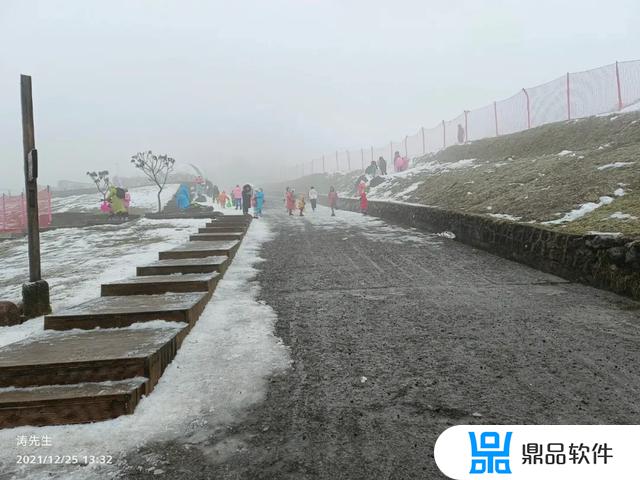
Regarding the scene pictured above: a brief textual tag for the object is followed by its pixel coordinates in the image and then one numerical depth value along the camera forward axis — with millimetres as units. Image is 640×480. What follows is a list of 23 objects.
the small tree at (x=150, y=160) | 24977
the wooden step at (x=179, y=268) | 6445
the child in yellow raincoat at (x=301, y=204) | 21370
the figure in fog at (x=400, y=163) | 31516
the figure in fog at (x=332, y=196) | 21711
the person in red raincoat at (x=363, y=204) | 20584
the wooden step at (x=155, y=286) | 5258
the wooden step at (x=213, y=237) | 10395
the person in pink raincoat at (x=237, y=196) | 26997
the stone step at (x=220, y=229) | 12195
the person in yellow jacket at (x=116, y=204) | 19095
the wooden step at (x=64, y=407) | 2588
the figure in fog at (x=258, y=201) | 20766
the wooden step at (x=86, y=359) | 2896
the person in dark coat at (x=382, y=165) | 34812
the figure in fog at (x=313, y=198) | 25250
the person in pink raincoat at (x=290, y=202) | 22156
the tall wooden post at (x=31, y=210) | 4780
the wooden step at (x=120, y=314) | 3998
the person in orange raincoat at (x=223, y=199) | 33828
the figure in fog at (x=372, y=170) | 34438
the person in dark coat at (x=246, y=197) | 20719
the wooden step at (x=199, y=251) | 7809
